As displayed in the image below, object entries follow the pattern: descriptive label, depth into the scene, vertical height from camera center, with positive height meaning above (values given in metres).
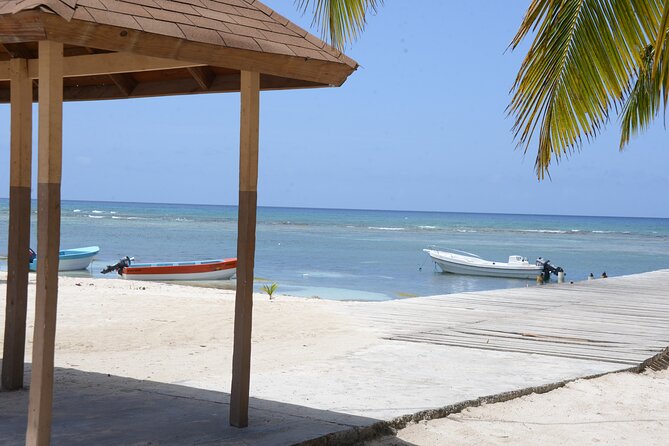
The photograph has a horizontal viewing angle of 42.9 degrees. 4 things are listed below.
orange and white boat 25.89 -2.39
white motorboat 29.98 -2.25
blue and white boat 28.28 -2.35
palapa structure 3.61 +0.66
